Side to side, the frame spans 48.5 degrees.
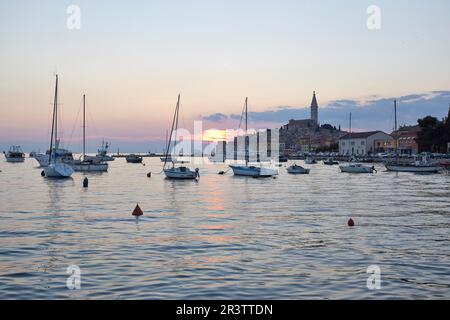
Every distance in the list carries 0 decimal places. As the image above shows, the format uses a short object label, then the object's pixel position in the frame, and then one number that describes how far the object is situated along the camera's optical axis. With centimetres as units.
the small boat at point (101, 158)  14005
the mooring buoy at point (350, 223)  2831
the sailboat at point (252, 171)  8894
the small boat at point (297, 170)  10642
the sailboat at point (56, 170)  7825
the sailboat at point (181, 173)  7869
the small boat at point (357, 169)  10594
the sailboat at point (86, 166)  10281
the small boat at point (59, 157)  11176
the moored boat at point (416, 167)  10250
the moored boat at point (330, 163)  17156
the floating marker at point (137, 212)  3344
